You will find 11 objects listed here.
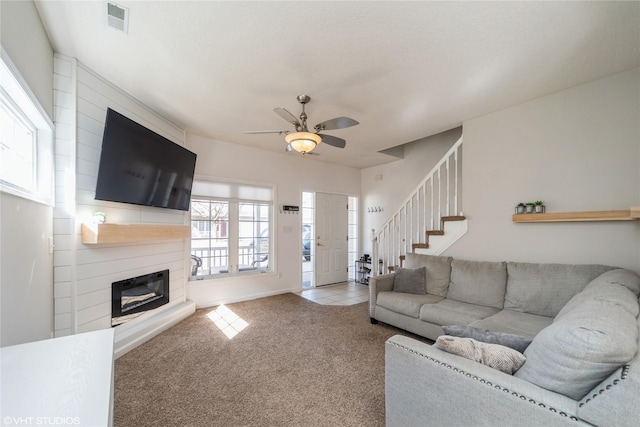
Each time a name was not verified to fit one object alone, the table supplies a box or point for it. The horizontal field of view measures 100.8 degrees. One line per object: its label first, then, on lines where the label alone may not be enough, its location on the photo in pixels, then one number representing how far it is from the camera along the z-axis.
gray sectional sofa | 0.90
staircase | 3.64
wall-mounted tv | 2.48
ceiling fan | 2.45
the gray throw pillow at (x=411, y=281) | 3.27
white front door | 5.67
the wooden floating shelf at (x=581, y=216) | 2.31
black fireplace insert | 2.80
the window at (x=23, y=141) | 1.56
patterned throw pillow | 1.24
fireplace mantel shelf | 2.39
